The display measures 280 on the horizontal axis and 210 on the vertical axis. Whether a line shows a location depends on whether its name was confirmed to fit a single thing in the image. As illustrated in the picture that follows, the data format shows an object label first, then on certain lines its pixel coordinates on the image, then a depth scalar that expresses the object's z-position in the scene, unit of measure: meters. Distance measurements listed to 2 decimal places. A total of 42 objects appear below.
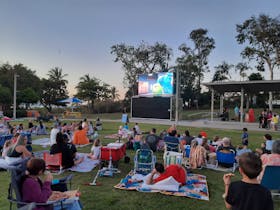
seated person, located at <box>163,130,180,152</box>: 7.95
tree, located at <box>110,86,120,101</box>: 48.22
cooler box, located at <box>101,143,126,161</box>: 6.75
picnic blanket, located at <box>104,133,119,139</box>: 13.30
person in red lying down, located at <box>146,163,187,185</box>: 5.26
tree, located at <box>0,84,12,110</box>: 30.73
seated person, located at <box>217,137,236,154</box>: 7.36
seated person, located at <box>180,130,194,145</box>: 8.68
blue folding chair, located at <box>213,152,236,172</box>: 7.15
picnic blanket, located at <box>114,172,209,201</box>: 4.96
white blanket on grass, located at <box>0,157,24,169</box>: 5.78
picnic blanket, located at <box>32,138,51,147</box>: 10.94
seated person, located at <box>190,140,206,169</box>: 7.29
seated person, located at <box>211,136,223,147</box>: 9.30
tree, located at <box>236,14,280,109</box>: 33.98
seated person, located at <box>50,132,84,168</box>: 6.45
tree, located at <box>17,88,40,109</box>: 34.59
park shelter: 19.77
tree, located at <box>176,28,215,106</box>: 48.12
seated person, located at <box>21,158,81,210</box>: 2.88
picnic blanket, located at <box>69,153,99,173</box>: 6.76
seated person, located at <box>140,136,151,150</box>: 7.17
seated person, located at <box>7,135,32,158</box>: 5.82
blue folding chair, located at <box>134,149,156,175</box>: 6.47
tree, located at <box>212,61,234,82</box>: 47.75
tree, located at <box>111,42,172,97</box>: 45.62
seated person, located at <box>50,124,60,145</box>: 9.49
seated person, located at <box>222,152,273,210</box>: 2.03
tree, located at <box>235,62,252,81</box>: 39.97
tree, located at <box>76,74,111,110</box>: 43.38
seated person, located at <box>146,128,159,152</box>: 8.87
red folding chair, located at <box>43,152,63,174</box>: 6.35
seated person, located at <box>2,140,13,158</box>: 6.54
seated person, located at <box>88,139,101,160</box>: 7.95
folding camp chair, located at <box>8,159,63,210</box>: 2.94
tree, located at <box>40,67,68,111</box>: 45.31
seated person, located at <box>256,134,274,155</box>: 7.19
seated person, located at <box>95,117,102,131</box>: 17.05
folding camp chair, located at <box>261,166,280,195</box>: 4.68
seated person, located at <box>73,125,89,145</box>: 11.09
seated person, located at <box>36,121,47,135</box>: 14.50
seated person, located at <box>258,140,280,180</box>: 5.04
